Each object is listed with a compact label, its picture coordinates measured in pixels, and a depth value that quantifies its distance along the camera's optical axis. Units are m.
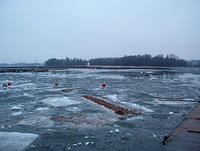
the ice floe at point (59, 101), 18.62
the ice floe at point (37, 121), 12.42
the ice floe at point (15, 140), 8.98
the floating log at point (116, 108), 15.42
